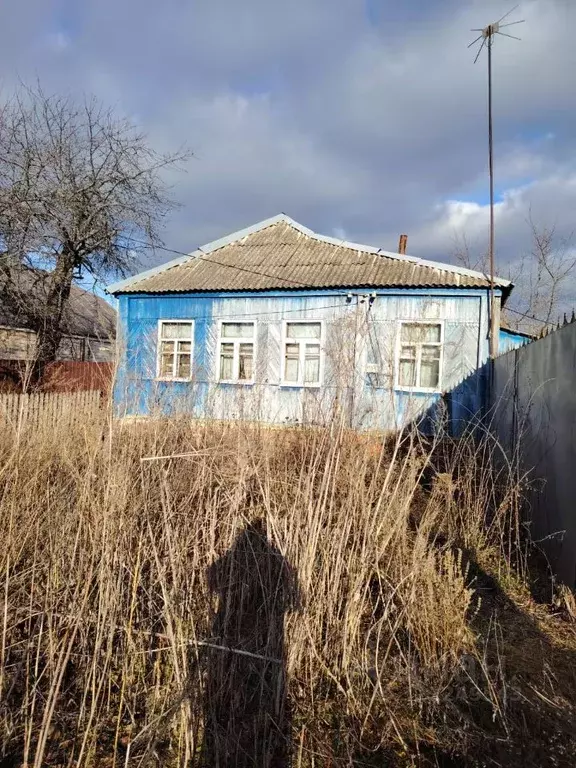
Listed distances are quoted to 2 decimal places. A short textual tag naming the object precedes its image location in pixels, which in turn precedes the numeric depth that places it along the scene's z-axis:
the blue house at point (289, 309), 9.55
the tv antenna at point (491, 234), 8.88
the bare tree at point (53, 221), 11.75
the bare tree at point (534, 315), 21.86
